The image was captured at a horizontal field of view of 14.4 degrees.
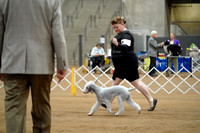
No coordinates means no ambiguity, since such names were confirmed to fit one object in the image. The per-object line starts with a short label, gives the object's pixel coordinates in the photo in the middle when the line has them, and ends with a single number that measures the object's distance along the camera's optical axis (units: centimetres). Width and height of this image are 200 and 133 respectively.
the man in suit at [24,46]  603
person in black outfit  1140
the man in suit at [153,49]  2354
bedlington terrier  1102
